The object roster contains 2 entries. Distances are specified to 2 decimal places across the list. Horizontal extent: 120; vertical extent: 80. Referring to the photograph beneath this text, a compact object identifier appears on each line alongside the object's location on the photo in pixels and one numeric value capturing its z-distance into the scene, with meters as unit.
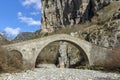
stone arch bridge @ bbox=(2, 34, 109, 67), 17.69
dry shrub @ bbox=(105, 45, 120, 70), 11.64
